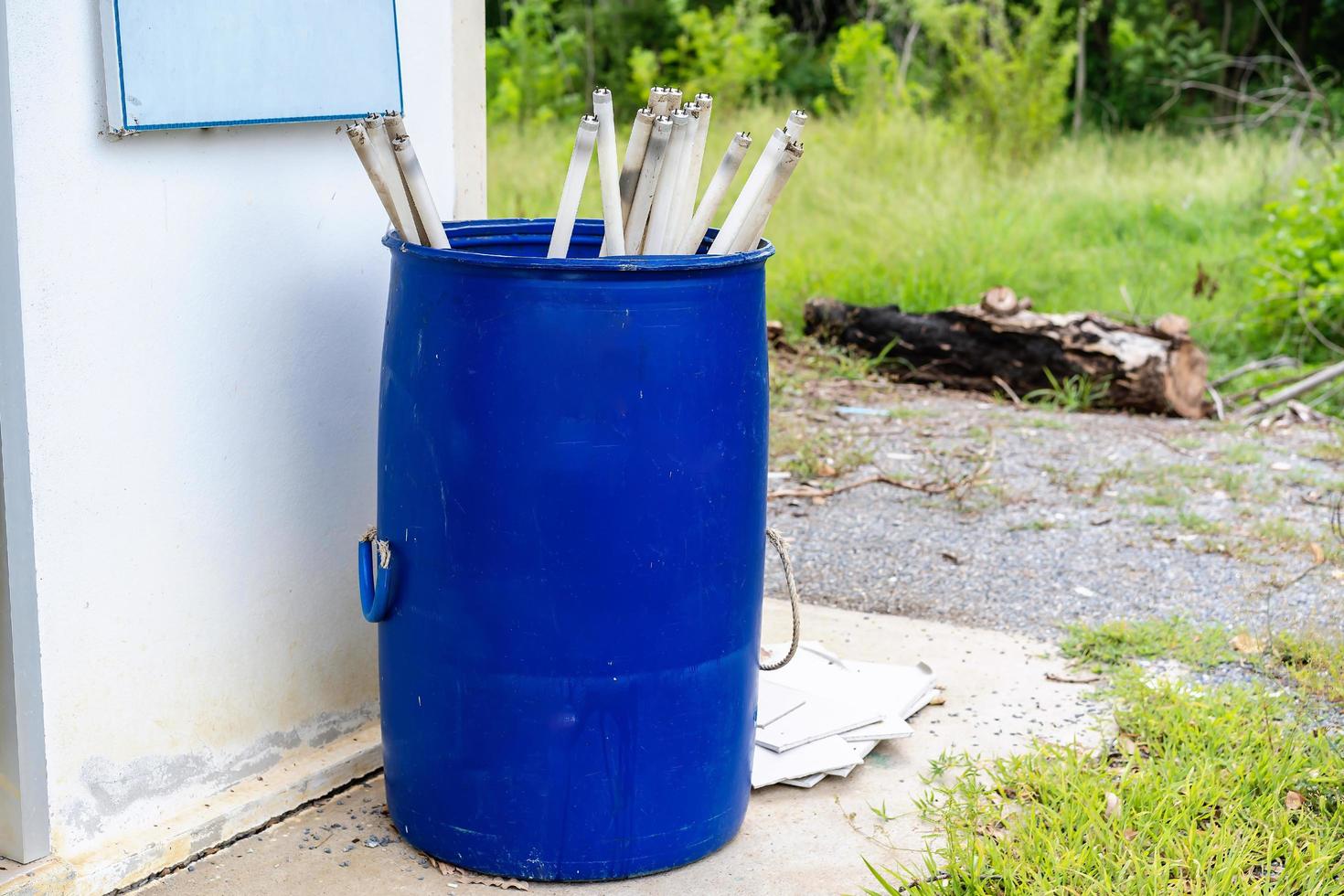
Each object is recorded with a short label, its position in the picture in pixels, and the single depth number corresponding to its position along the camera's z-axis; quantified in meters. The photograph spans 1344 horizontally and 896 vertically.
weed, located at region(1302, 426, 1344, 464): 5.66
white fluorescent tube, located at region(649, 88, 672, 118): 2.52
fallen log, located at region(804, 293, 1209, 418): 6.26
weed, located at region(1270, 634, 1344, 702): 3.53
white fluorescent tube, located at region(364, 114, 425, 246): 2.51
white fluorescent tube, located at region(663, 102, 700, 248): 2.55
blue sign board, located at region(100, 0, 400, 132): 2.41
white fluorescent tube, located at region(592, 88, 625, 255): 2.46
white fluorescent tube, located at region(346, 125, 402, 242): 2.45
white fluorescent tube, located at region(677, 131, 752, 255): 2.54
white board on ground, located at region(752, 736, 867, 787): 3.10
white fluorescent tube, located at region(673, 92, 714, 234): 2.56
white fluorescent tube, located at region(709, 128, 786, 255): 2.54
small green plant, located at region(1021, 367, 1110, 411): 6.33
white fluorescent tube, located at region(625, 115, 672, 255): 2.52
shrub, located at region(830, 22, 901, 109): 11.17
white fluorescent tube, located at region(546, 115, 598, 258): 2.44
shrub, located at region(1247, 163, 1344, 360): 6.84
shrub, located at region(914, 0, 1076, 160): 10.59
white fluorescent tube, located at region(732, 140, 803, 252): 2.52
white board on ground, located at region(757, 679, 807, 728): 3.29
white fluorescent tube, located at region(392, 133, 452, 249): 2.52
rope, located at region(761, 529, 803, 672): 2.94
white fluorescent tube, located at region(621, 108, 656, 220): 2.53
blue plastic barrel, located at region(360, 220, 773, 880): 2.46
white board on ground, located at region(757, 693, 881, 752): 3.19
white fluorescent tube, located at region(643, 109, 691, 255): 2.53
